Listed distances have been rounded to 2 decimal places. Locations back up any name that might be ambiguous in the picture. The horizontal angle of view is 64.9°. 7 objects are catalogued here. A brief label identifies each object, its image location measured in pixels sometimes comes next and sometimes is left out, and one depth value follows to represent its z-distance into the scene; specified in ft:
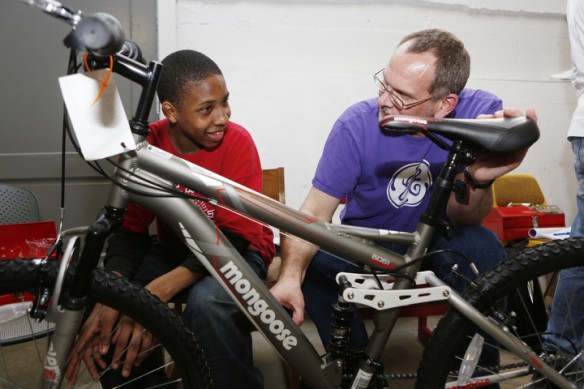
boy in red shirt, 3.56
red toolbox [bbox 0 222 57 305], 3.96
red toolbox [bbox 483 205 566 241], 6.87
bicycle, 2.81
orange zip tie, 2.54
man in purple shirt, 4.04
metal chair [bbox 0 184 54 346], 2.97
